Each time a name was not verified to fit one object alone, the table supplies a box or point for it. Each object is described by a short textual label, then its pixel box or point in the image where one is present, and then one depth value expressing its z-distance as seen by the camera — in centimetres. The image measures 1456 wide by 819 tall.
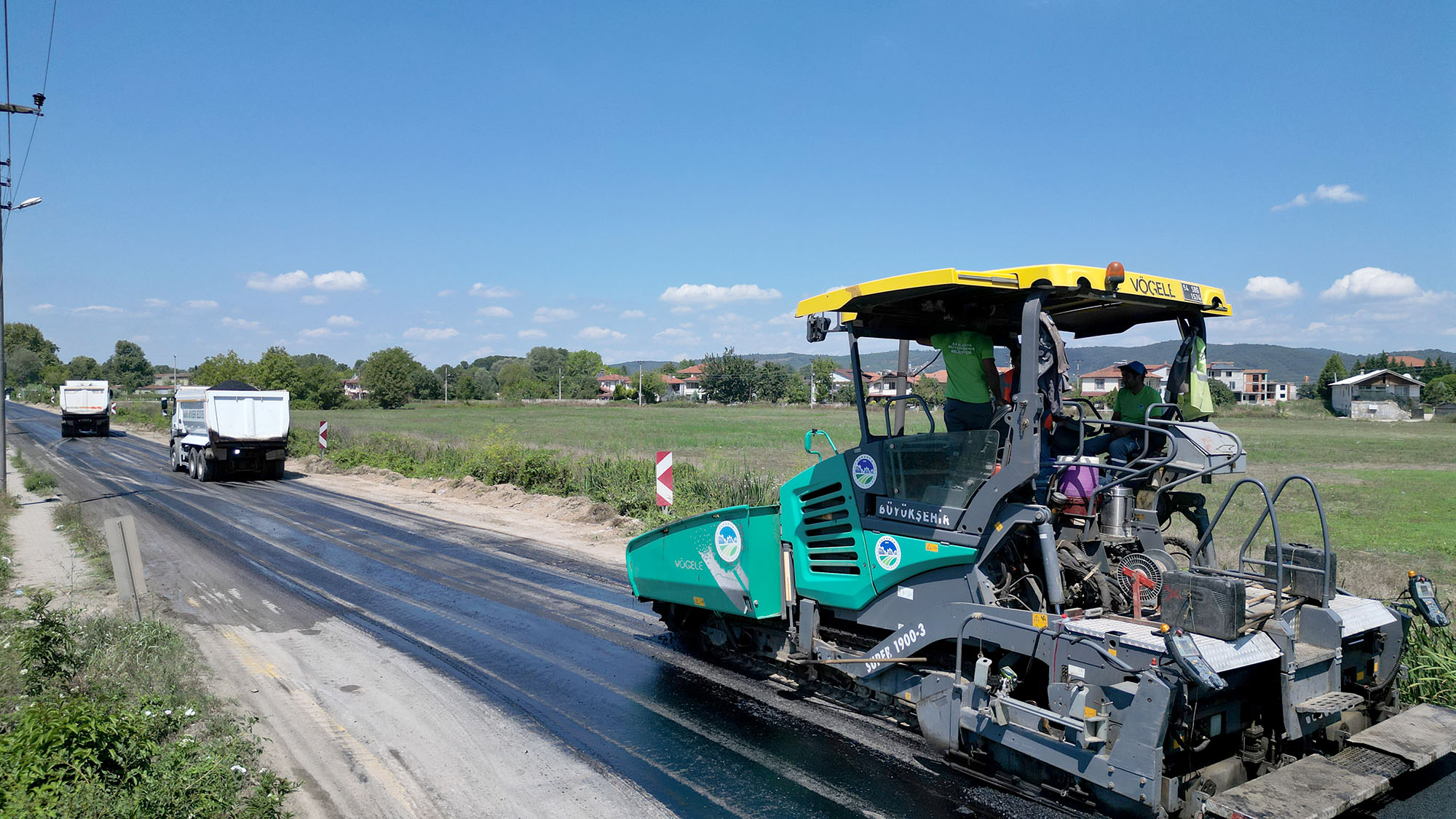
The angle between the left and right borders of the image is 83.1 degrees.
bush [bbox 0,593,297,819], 400
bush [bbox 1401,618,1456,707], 563
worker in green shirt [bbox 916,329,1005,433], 520
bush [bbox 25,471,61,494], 1981
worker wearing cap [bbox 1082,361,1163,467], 530
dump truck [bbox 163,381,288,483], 2253
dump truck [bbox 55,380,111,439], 4147
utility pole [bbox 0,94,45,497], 1609
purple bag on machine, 494
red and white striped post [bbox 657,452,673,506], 1337
